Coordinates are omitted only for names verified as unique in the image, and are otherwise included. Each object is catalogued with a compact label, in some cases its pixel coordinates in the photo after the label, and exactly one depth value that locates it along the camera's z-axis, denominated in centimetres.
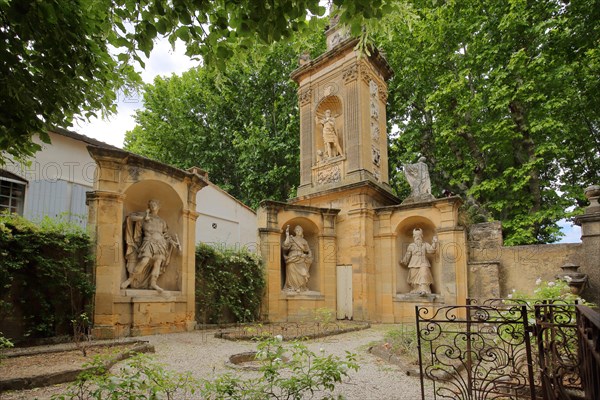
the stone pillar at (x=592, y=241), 962
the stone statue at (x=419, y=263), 1252
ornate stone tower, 1416
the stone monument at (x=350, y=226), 1238
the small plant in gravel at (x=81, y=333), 652
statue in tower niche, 1473
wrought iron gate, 359
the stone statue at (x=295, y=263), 1284
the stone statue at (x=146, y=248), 927
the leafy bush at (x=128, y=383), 285
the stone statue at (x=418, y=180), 1329
